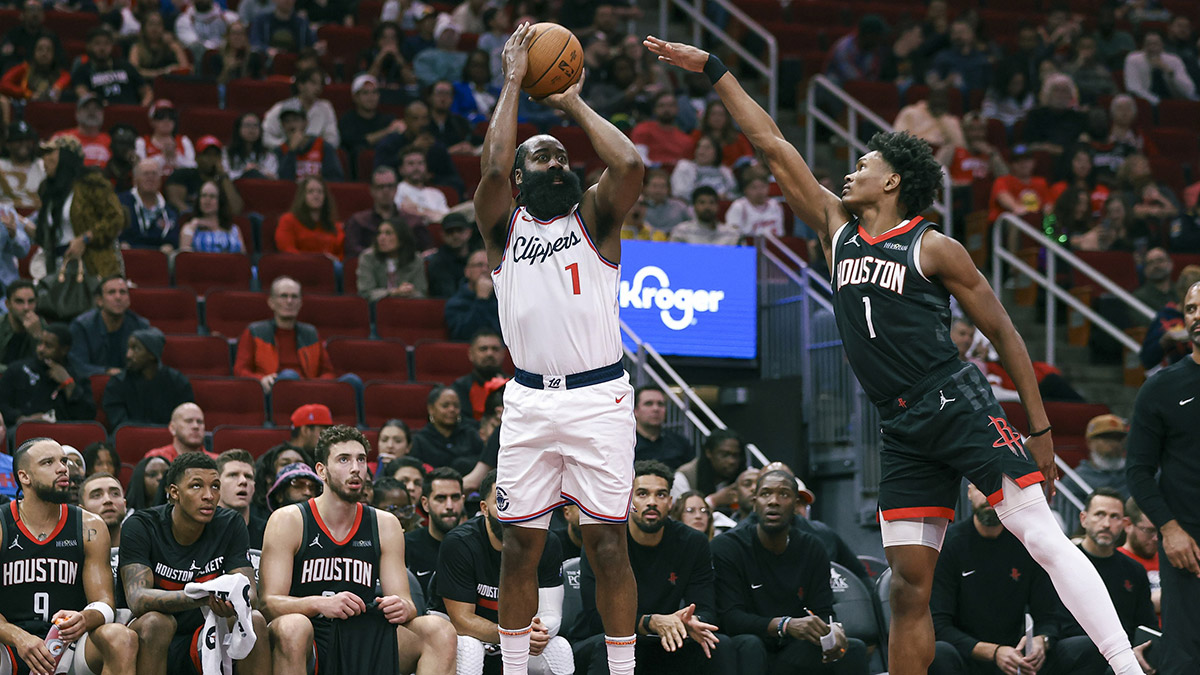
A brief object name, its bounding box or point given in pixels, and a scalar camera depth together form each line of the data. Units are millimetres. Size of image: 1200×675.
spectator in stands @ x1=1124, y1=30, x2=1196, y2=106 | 17562
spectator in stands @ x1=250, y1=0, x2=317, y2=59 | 14906
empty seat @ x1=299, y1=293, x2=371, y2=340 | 11680
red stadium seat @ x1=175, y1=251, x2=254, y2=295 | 11711
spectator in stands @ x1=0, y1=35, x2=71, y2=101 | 13672
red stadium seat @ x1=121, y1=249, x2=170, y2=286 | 11609
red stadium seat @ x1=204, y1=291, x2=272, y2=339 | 11352
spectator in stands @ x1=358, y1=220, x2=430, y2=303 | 11953
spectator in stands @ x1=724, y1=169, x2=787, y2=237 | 13773
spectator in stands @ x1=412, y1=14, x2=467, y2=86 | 15172
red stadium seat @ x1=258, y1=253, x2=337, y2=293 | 11906
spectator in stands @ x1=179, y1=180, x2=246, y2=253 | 11977
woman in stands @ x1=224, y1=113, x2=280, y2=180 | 13219
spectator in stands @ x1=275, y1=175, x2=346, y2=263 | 12258
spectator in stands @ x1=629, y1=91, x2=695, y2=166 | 14828
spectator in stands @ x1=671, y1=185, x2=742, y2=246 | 12773
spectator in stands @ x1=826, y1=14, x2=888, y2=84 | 16375
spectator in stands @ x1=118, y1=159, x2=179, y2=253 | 12078
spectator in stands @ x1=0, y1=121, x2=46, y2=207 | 12227
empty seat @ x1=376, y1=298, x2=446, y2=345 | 11852
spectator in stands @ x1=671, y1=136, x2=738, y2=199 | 14242
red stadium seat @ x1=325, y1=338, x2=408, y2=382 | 11273
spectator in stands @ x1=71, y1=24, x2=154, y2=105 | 13656
